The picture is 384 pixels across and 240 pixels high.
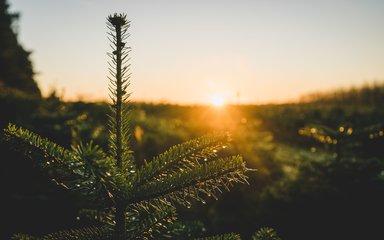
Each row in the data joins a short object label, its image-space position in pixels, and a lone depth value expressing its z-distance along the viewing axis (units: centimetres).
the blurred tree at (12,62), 988
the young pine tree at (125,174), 92
